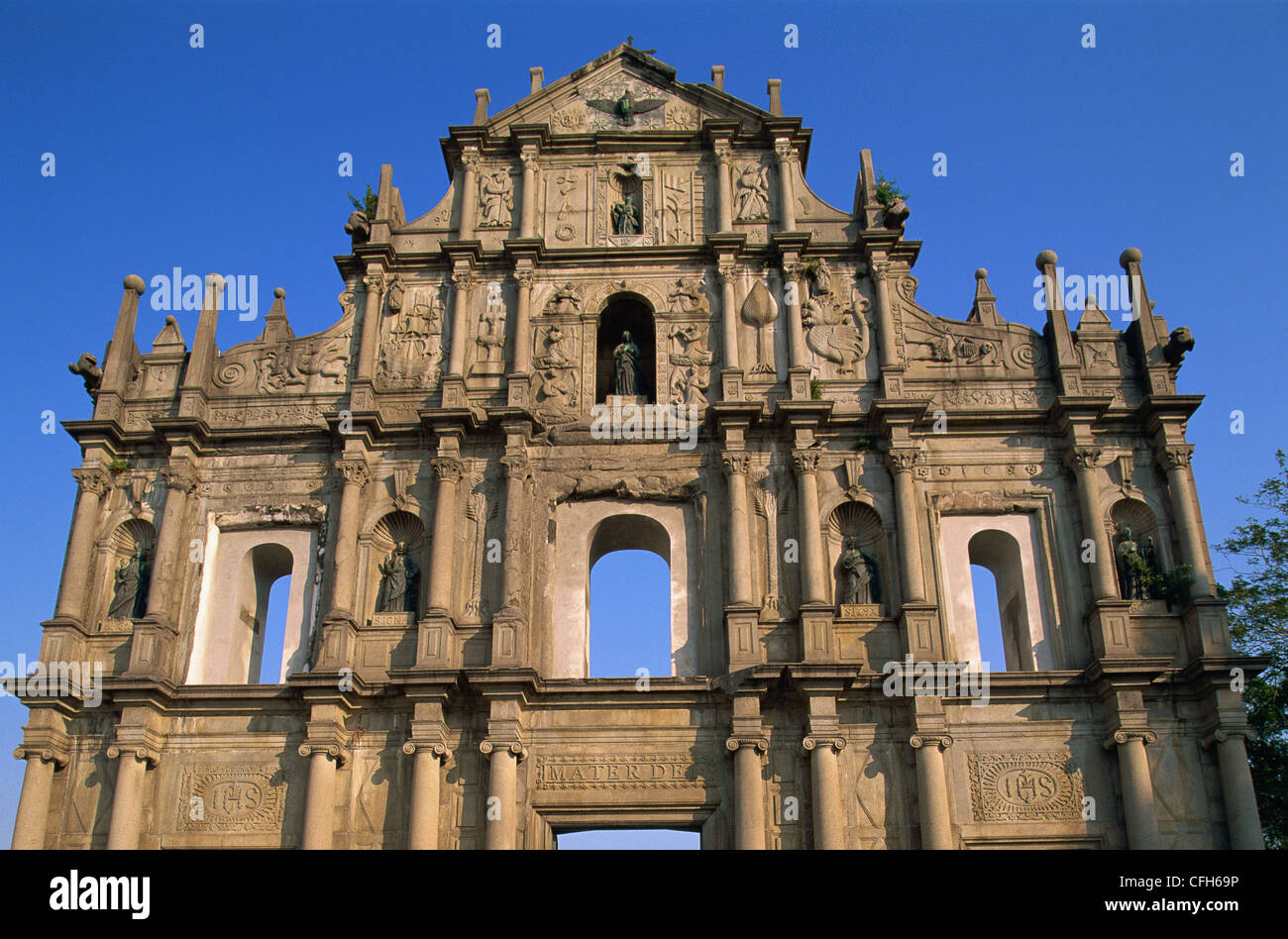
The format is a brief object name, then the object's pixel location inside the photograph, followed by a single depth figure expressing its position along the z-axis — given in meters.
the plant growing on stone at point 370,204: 22.12
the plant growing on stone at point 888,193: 21.60
